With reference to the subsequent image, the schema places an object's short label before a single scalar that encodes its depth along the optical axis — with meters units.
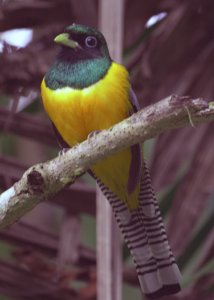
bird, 5.82
